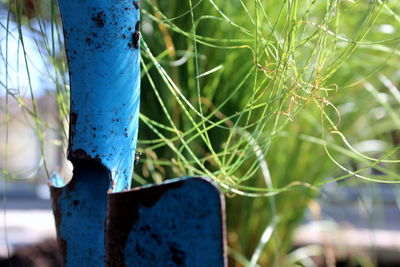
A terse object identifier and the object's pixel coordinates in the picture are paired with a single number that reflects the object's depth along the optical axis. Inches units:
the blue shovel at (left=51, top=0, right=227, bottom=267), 11.6
